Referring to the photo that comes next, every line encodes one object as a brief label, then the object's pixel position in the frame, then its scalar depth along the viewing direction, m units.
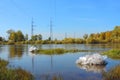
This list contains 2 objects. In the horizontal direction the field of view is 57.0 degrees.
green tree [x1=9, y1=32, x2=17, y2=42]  61.63
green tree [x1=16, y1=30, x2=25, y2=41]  62.07
